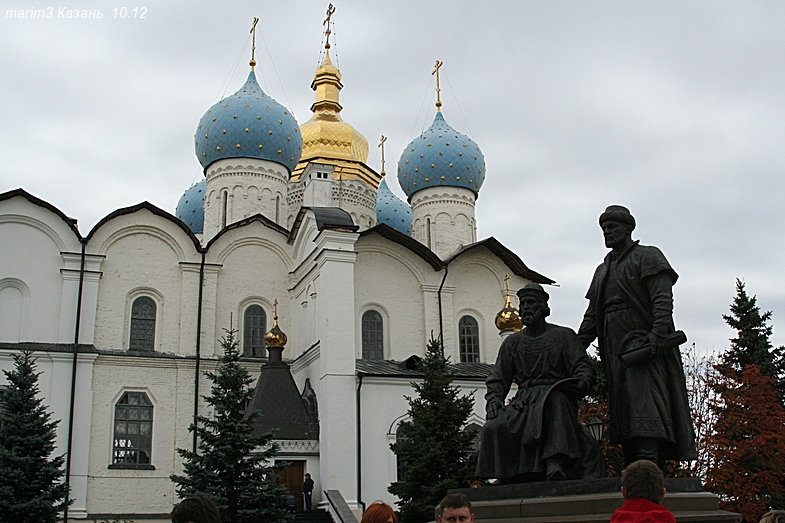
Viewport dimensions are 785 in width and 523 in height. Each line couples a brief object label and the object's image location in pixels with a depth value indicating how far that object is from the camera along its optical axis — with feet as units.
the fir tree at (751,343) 74.08
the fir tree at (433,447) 52.06
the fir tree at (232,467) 49.62
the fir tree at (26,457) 51.13
